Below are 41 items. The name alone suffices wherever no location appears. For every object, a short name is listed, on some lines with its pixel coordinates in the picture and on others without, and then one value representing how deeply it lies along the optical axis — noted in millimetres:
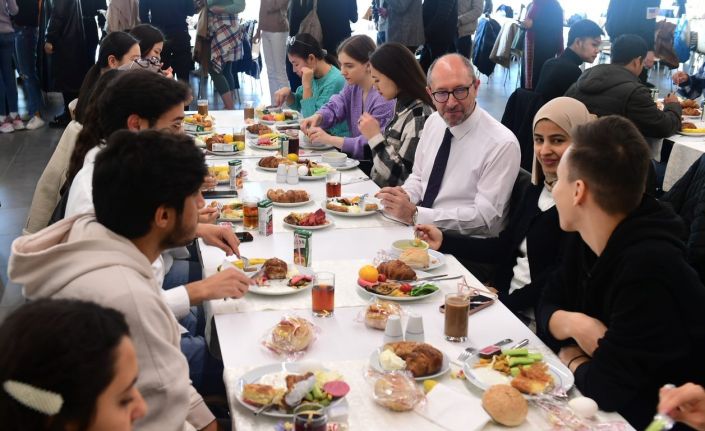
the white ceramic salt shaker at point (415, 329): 2014
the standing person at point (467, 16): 8641
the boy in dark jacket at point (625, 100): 4680
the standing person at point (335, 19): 7516
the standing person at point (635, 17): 7250
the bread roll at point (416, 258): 2551
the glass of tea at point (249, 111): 5320
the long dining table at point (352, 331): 1692
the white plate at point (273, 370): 1804
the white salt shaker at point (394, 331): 2018
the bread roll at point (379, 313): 2135
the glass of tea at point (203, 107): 5232
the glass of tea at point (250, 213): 2953
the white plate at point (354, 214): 3150
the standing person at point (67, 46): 7773
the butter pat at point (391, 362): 1839
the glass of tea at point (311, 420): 1537
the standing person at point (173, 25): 7652
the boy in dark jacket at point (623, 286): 1781
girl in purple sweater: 4434
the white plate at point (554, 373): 1812
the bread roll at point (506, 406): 1656
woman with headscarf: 2648
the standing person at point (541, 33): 7105
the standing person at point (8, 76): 7617
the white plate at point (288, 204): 3285
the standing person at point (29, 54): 8062
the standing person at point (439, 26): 7863
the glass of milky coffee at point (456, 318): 2055
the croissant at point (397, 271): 2428
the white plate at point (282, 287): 2332
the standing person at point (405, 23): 7684
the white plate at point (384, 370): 1846
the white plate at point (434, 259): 2574
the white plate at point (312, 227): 2980
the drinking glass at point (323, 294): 2197
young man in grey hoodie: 1599
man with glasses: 3098
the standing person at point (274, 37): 7879
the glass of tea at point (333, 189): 3388
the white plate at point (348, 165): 4016
